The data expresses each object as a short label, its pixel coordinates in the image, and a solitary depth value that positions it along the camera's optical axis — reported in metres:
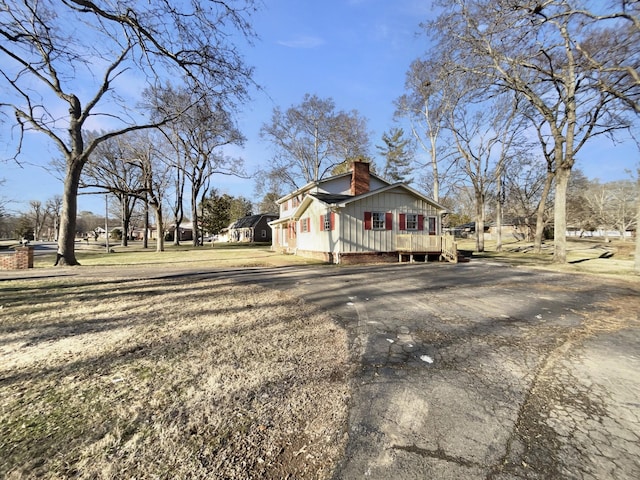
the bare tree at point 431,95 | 14.28
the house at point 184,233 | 75.68
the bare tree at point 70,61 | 7.44
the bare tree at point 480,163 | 23.47
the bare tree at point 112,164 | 27.37
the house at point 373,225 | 15.55
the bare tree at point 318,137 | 30.33
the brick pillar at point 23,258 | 13.06
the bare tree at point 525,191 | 32.17
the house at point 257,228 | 47.69
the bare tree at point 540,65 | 11.01
